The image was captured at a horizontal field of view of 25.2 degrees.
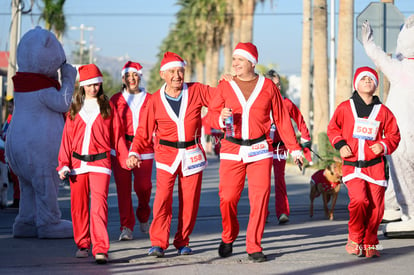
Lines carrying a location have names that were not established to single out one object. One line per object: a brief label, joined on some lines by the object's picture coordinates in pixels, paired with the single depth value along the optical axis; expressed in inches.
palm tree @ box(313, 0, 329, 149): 1152.7
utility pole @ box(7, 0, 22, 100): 1261.1
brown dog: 537.0
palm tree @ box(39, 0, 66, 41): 1862.7
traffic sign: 622.2
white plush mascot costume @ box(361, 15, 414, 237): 428.1
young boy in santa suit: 371.2
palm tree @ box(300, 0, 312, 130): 1360.7
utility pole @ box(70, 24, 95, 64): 4639.3
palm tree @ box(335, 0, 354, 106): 968.9
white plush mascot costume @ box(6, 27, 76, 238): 438.9
